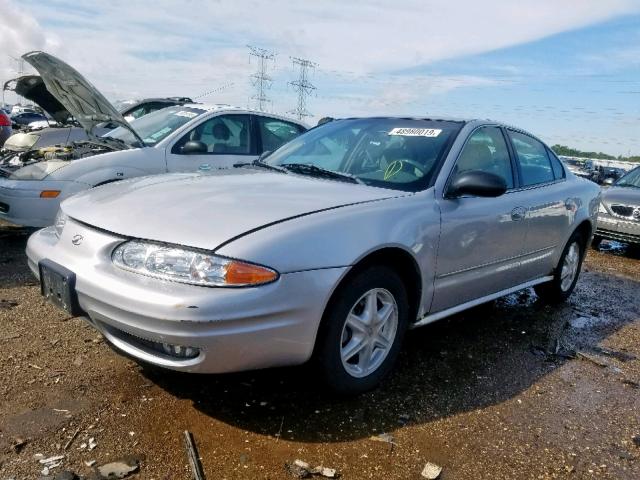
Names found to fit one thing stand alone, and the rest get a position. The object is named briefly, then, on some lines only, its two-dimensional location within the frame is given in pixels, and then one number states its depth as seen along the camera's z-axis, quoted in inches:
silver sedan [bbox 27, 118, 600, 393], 94.7
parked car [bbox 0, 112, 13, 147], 337.0
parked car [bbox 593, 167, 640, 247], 317.7
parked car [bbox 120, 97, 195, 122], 383.2
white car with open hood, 212.5
